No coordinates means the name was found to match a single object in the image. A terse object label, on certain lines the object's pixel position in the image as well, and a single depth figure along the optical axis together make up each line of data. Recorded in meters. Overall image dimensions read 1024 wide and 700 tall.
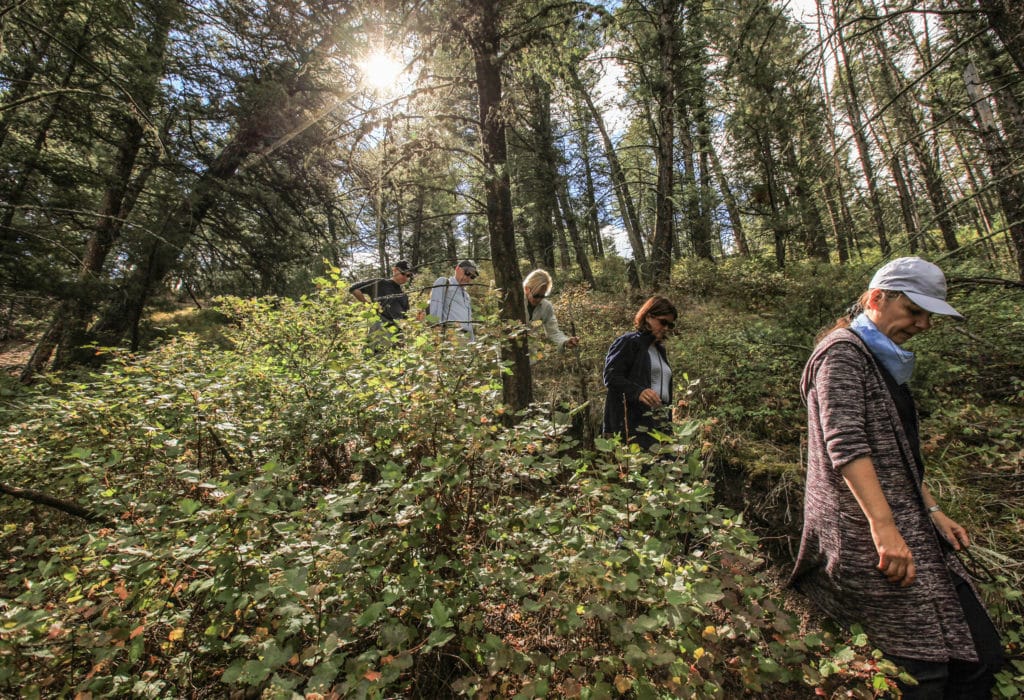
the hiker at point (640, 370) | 3.18
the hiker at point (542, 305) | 4.23
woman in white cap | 1.52
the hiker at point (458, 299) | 4.48
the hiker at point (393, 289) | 5.16
